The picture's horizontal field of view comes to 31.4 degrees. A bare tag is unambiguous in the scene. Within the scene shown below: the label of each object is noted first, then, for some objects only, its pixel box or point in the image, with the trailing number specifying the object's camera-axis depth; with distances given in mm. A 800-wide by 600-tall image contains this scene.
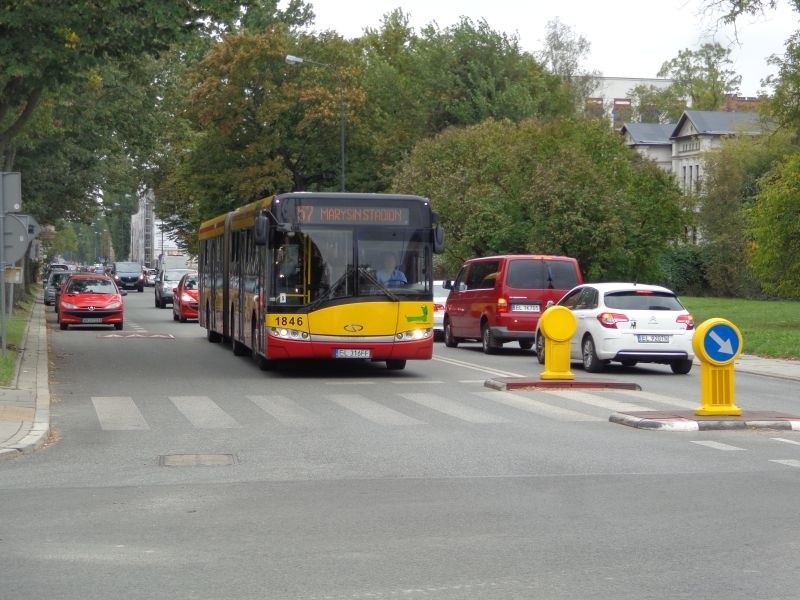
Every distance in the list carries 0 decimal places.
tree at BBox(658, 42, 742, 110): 117125
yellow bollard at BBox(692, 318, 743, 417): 14602
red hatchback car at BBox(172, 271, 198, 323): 45000
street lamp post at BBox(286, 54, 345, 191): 51394
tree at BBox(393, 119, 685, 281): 45281
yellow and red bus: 21125
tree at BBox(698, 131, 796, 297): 78812
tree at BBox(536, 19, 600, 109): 102312
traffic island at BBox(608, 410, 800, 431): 14273
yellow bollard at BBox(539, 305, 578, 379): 19000
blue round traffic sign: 14570
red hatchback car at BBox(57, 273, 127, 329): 39844
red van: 27922
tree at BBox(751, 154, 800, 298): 43938
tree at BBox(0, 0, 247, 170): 22094
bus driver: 21359
